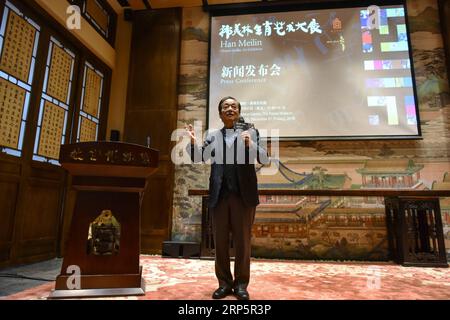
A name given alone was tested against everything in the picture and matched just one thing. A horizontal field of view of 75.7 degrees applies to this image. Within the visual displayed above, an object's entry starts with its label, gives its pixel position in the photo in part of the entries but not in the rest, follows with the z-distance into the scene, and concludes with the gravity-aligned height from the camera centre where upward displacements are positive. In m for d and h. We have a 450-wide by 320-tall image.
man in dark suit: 1.68 +0.09
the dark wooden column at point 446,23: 3.41 +2.32
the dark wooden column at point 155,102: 3.53 +1.45
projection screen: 3.39 +1.75
